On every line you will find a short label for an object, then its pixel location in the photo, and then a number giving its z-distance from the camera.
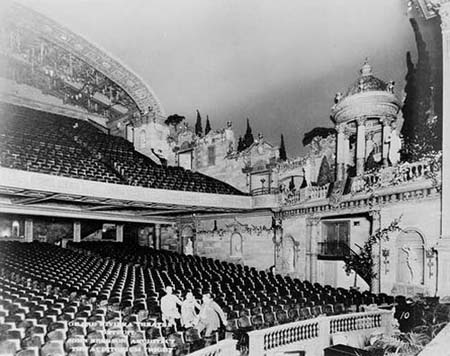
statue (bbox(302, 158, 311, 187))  18.42
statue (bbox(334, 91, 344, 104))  16.44
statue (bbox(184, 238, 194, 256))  22.11
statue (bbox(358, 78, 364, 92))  15.48
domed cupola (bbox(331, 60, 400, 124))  15.29
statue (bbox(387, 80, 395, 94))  15.22
